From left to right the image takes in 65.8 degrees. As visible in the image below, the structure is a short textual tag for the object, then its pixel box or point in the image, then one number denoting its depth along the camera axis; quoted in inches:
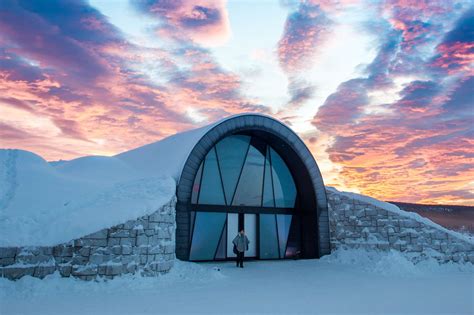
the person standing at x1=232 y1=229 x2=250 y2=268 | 522.3
